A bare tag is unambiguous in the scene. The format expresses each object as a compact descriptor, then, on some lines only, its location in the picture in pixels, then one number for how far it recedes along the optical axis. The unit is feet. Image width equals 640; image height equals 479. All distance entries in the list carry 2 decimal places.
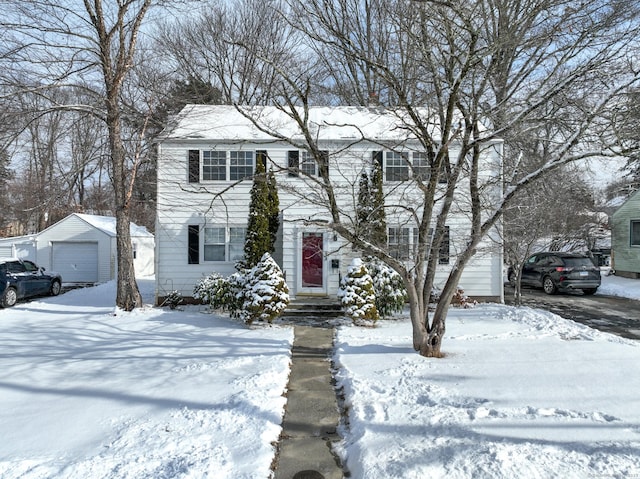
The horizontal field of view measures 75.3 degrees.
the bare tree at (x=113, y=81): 34.37
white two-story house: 39.37
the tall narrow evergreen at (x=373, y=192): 33.78
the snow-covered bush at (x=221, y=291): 33.07
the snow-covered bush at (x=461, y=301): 37.78
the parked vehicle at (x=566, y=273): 46.78
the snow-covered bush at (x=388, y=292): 32.71
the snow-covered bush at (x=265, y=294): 29.71
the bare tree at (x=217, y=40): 67.21
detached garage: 64.95
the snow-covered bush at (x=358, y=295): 29.96
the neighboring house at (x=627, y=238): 59.31
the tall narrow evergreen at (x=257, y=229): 37.19
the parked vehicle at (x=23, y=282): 41.75
